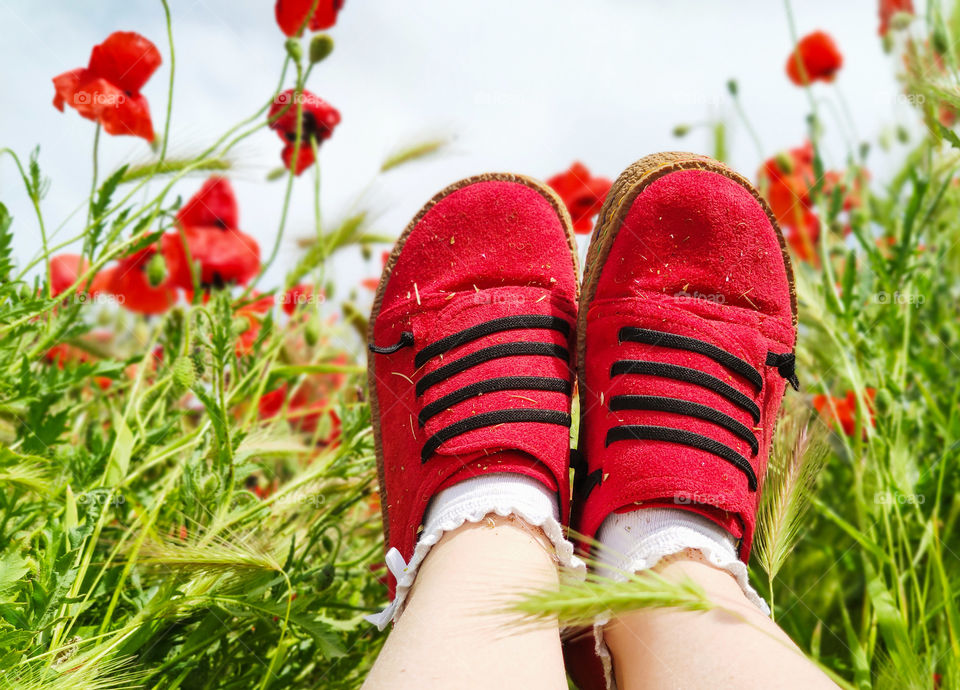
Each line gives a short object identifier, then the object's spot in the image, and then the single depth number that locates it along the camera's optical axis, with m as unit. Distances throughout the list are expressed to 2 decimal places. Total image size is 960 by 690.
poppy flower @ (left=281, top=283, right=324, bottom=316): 0.56
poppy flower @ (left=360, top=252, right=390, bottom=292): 0.71
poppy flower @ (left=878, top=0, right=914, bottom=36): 0.68
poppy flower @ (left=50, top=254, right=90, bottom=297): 0.56
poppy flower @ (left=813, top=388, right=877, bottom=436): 0.58
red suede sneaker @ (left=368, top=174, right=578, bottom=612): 0.49
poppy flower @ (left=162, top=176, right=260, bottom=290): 0.60
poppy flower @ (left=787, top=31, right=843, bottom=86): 0.72
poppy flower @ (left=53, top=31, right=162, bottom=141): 0.51
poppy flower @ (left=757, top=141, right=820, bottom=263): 0.70
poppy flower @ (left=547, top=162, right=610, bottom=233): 0.64
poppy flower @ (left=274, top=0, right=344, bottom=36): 0.55
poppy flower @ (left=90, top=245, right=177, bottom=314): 0.61
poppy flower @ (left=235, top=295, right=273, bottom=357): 0.58
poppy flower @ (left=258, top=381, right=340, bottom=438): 0.60
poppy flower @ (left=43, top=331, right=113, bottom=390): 0.59
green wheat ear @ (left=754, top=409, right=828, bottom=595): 0.46
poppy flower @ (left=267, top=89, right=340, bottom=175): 0.56
